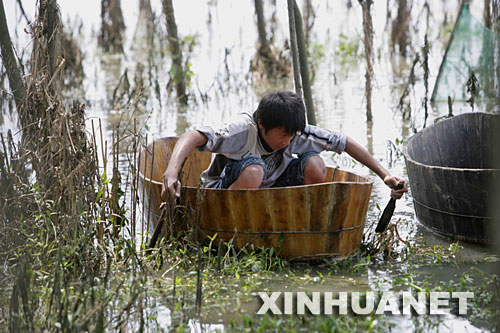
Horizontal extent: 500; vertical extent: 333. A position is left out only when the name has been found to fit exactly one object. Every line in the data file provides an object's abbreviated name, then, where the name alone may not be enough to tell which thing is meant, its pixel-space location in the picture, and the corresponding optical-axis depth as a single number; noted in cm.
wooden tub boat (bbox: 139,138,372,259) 754
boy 799
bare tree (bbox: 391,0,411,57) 2425
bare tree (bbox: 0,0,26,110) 914
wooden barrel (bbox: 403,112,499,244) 850
